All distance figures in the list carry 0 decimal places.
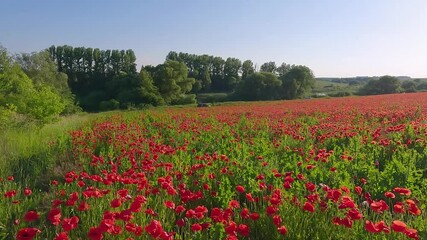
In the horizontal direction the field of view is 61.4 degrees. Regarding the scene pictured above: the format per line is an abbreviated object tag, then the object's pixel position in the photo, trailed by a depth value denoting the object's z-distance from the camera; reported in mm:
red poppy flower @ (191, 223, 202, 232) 2751
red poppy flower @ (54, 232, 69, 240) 2383
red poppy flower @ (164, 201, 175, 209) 3324
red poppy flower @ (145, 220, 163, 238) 2526
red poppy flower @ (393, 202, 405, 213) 2785
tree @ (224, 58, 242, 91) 91312
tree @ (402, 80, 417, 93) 69625
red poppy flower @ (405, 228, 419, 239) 2420
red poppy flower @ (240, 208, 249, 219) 3207
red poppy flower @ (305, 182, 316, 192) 3510
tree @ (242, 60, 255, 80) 93438
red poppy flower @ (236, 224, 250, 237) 2791
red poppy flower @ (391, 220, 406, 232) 2370
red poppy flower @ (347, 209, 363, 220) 2773
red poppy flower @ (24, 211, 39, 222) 2908
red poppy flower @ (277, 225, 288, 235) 2844
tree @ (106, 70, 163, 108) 57469
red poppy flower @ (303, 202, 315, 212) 3014
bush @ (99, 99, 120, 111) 57375
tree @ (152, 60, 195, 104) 63125
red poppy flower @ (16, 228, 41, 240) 2456
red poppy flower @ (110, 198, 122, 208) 3164
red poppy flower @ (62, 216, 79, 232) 2625
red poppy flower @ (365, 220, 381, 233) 2477
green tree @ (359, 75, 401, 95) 67025
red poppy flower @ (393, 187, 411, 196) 3100
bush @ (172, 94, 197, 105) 63656
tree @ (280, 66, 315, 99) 68812
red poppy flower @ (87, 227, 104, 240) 2471
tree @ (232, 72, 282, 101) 66688
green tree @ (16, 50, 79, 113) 47800
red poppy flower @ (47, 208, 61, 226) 2824
